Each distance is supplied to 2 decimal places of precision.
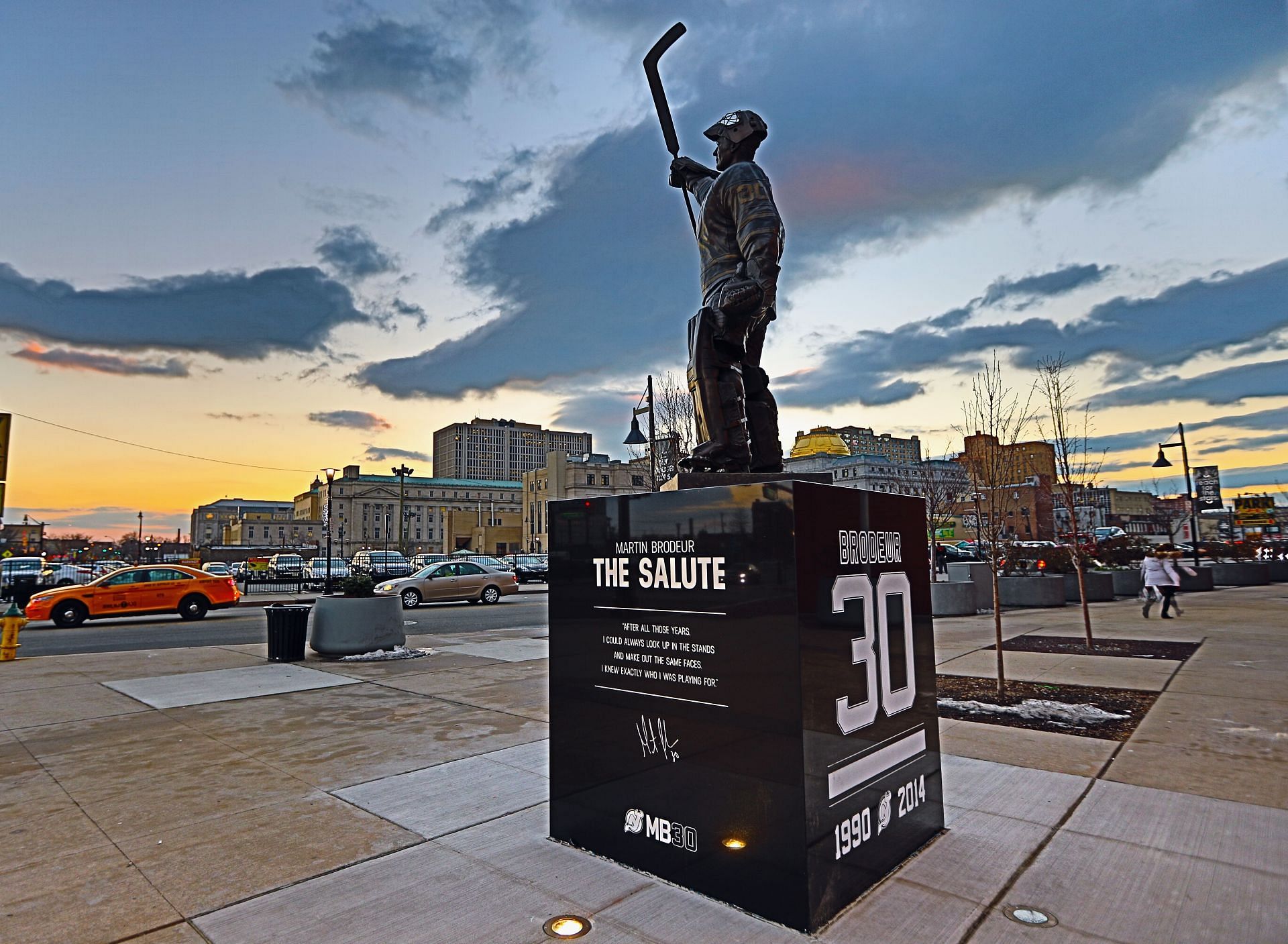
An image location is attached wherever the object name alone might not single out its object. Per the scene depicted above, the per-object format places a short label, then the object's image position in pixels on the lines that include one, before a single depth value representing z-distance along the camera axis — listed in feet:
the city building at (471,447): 646.33
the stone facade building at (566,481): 328.90
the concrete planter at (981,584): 65.26
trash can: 39.17
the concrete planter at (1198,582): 85.51
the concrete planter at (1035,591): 68.33
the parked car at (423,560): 157.74
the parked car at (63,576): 124.26
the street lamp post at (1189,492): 94.94
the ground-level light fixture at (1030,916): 10.56
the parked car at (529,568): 152.31
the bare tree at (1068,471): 39.24
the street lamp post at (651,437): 77.56
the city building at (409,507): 453.58
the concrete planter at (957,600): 62.69
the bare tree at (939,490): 80.45
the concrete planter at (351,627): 40.78
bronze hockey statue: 16.12
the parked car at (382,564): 134.82
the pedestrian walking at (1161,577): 54.60
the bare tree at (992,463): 43.24
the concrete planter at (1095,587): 73.82
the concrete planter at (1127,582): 79.92
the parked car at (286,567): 136.05
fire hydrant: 41.47
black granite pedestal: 11.00
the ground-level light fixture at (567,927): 10.45
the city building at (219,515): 571.69
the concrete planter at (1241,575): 93.97
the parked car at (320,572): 121.70
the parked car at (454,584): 82.99
